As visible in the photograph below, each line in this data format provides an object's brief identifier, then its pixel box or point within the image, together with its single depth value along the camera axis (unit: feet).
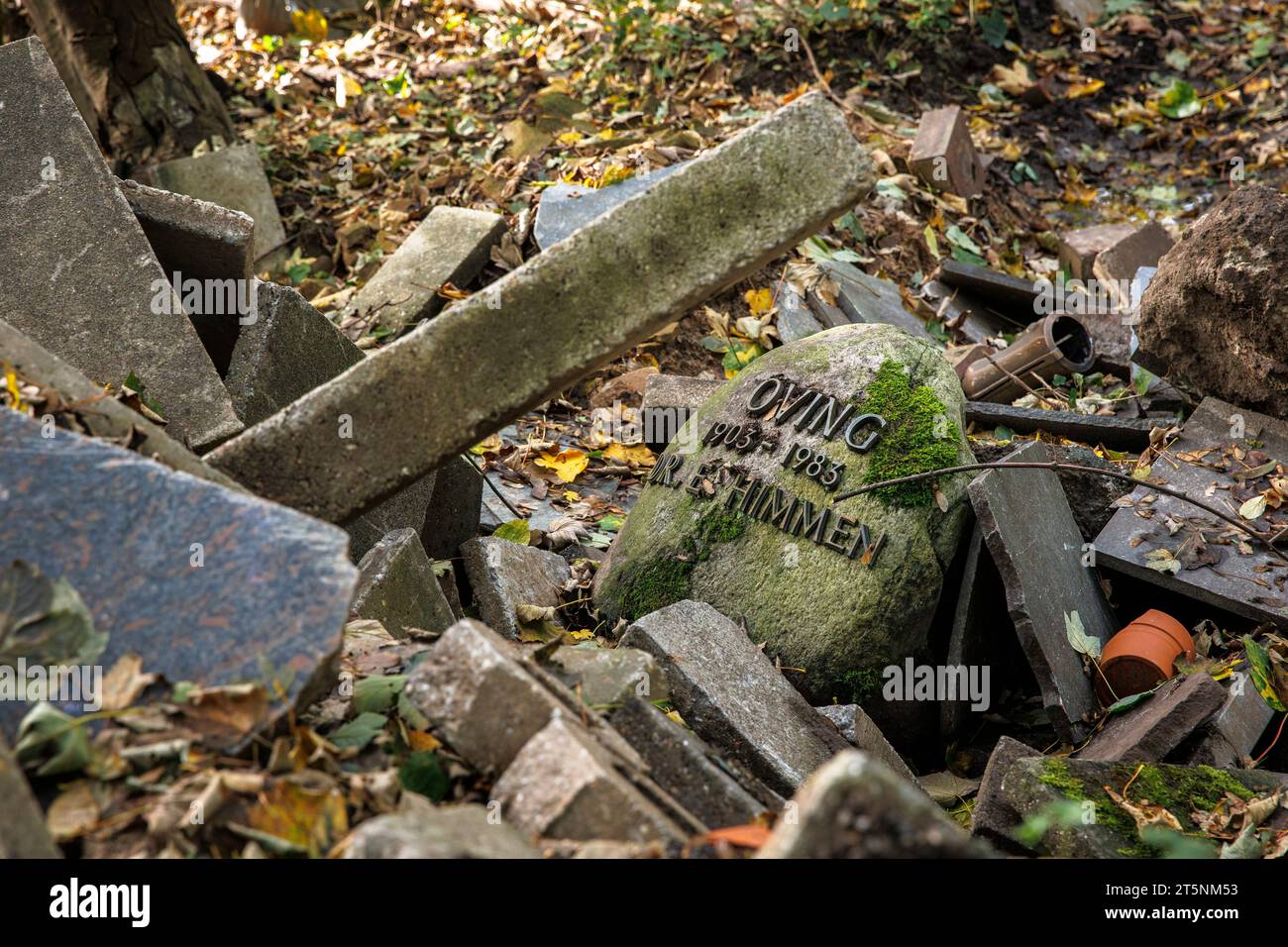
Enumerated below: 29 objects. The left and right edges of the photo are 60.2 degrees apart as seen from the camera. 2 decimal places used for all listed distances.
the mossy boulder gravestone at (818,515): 12.21
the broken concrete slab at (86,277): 10.86
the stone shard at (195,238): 12.00
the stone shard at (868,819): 4.39
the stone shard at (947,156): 24.06
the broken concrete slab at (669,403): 16.55
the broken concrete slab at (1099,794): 8.85
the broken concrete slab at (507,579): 12.25
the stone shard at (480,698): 6.79
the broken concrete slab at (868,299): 19.77
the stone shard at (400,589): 10.06
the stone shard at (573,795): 6.03
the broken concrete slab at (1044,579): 11.69
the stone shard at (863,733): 11.13
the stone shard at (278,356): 11.94
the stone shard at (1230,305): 14.17
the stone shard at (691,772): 7.25
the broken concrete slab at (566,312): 9.39
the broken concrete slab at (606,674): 8.34
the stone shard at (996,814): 9.34
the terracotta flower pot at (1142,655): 12.03
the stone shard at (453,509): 13.82
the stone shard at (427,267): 18.80
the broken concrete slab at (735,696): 10.24
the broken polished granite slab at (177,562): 6.67
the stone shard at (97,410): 8.36
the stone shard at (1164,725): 10.39
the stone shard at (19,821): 5.20
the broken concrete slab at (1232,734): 10.45
